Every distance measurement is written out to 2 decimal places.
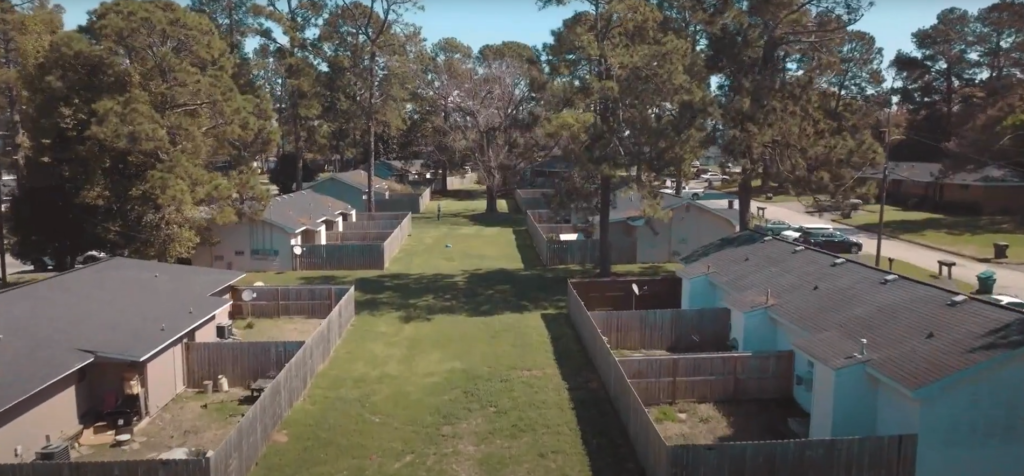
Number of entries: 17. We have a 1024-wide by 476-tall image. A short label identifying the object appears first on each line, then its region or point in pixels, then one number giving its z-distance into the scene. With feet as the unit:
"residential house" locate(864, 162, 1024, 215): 183.73
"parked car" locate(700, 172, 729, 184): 275.28
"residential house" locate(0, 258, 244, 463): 52.70
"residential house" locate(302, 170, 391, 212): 194.39
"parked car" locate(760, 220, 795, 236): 148.36
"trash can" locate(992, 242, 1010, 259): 128.57
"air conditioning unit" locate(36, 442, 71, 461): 50.63
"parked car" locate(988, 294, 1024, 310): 86.87
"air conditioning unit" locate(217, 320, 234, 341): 79.82
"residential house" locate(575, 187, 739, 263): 128.77
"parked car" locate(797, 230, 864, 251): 132.77
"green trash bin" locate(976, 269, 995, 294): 100.78
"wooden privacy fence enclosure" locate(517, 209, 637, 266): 129.53
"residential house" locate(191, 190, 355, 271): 125.39
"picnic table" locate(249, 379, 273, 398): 65.77
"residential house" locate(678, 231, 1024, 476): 47.65
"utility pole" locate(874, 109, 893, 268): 108.78
